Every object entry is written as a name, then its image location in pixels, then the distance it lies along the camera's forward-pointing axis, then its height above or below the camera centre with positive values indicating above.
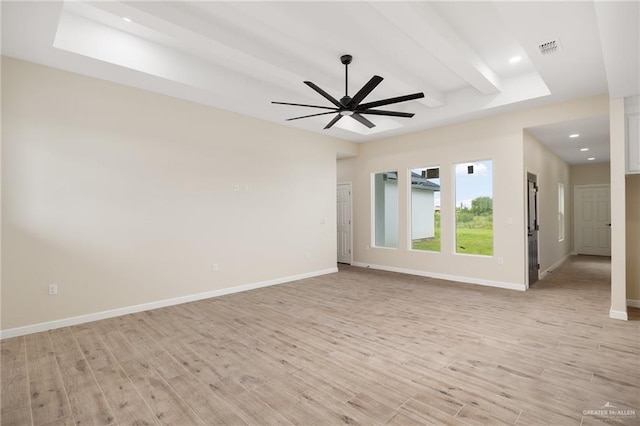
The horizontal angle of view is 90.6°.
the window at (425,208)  6.51 +0.07
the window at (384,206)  7.64 +0.14
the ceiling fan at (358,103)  3.54 +1.33
